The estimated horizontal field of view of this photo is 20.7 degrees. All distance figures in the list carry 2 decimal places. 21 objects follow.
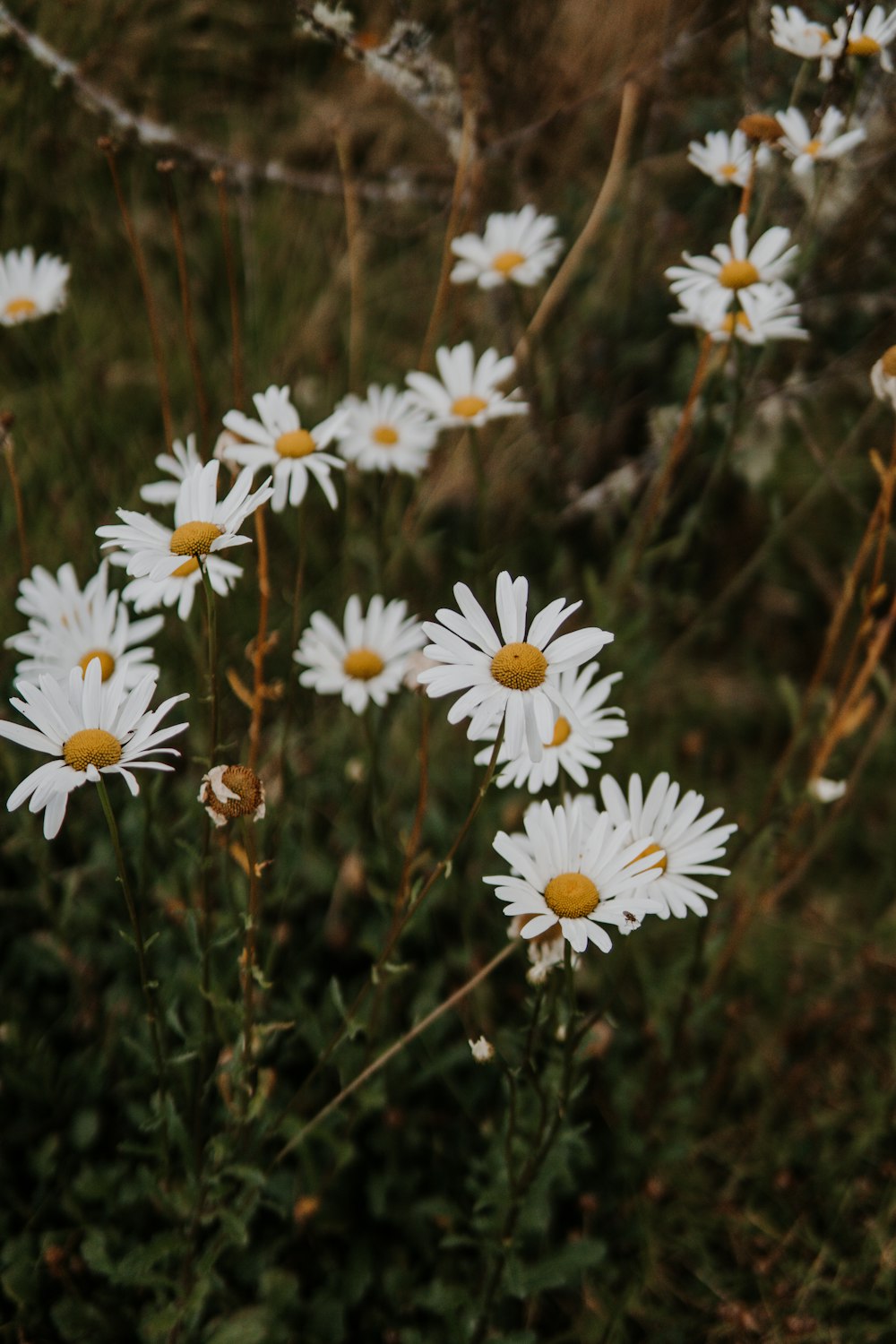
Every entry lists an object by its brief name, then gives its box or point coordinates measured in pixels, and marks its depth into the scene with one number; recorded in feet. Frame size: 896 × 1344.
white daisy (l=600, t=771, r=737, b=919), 2.13
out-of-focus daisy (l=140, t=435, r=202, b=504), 2.29
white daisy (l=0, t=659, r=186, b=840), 2.01
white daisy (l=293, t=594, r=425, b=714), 2.49
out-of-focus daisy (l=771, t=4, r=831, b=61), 2.42
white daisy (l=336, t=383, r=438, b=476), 2.66
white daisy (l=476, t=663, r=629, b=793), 2.17
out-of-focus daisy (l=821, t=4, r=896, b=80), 2.41
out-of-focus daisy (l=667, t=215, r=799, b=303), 2.44
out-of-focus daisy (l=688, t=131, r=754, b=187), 2.52
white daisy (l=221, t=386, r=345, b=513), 2.38
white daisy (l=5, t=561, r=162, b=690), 2.36
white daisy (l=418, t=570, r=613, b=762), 2.03
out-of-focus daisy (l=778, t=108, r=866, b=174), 2.41
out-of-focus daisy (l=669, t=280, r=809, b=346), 2.43
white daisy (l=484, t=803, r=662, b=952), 2.02
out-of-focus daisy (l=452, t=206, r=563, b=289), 2.72
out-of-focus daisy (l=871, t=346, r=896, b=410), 2.32
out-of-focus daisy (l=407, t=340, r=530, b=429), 2.61
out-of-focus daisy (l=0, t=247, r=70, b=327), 2.69
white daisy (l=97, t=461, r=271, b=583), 2.06
